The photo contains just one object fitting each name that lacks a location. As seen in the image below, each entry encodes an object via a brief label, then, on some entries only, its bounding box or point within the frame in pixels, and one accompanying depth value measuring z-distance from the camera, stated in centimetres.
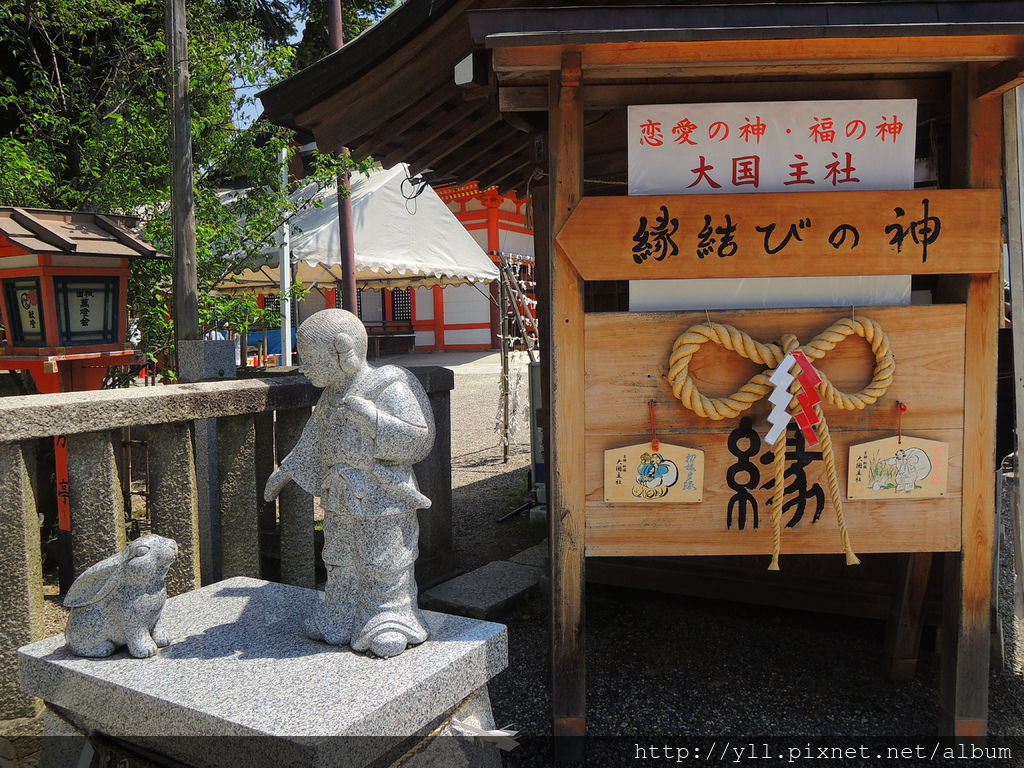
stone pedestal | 208
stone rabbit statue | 255
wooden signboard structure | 273
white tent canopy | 856
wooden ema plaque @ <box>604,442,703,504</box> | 283
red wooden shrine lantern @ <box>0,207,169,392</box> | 437
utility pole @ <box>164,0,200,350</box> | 474
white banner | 279
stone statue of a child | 259
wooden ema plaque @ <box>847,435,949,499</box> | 281
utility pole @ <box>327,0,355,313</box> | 719
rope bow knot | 272
